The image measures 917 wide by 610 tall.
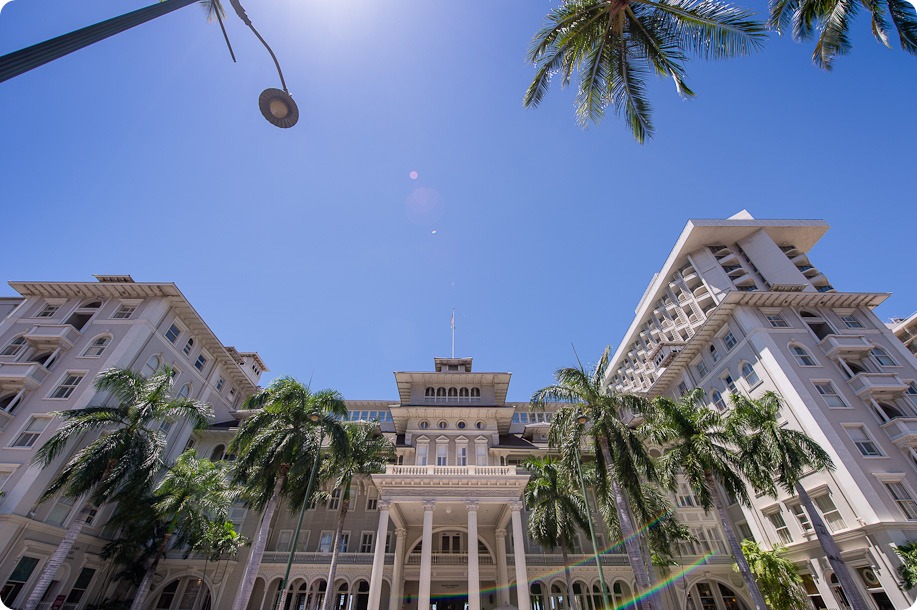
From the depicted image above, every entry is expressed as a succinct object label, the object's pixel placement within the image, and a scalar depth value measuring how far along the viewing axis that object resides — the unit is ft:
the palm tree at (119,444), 72.54
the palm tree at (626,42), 37.96
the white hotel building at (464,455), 83.46
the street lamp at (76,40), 11.89
